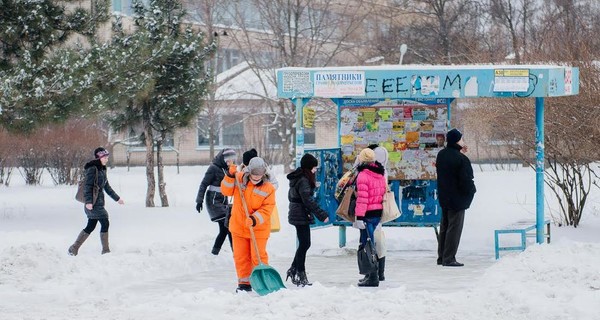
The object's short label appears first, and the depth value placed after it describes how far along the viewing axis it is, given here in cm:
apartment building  3931
